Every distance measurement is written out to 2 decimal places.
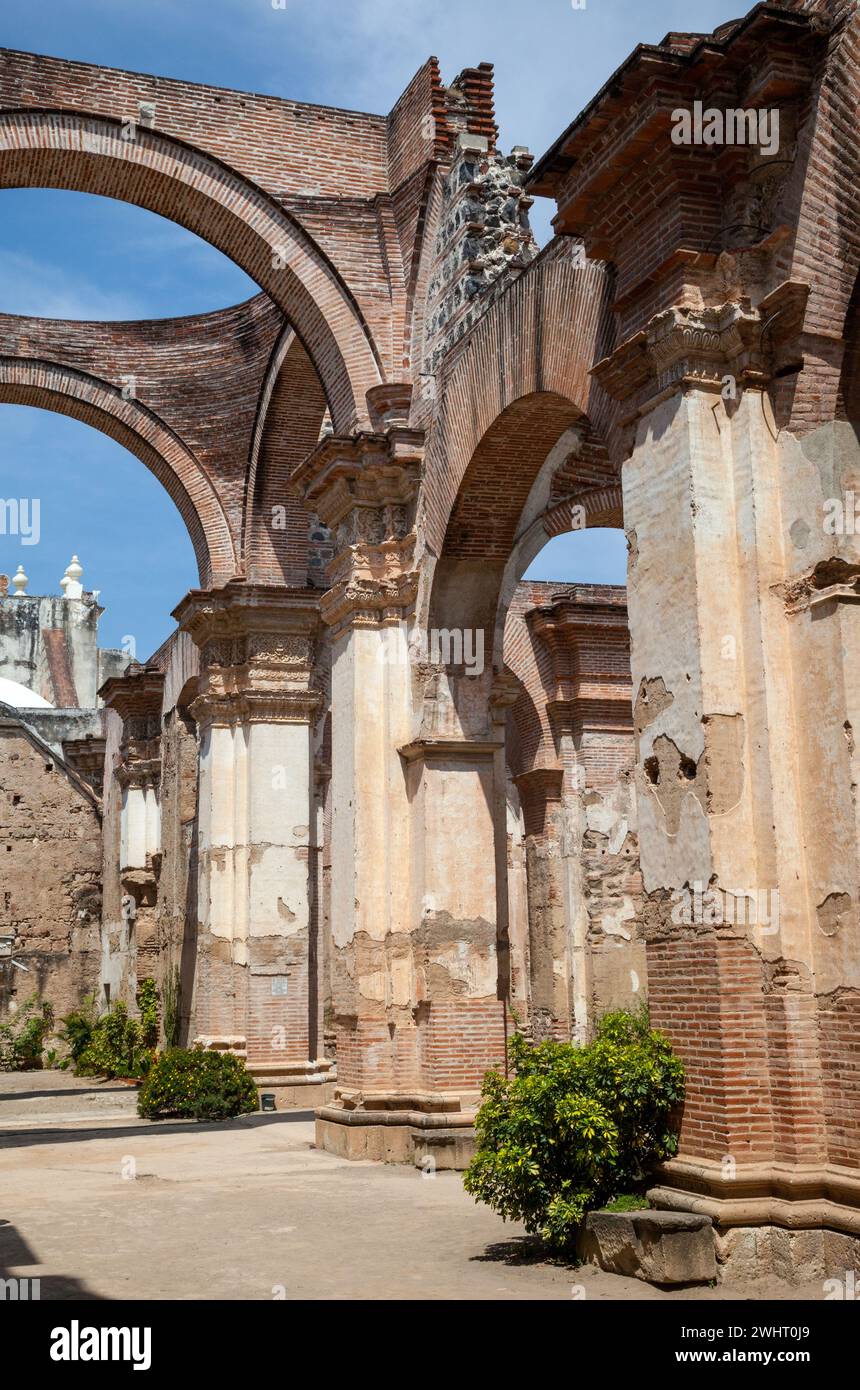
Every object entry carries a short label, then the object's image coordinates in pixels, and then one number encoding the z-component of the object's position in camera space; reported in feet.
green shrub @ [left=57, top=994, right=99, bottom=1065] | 69.36
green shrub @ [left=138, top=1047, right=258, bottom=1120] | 41.86
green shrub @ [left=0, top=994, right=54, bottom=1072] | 70.54
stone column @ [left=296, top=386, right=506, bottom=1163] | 31.78
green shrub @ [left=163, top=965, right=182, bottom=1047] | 53.47
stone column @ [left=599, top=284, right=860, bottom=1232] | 18.40
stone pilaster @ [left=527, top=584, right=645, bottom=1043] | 53.78
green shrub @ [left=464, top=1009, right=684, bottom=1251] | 19.07
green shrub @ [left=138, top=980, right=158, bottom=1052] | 59.82
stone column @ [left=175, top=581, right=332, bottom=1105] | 45.60
